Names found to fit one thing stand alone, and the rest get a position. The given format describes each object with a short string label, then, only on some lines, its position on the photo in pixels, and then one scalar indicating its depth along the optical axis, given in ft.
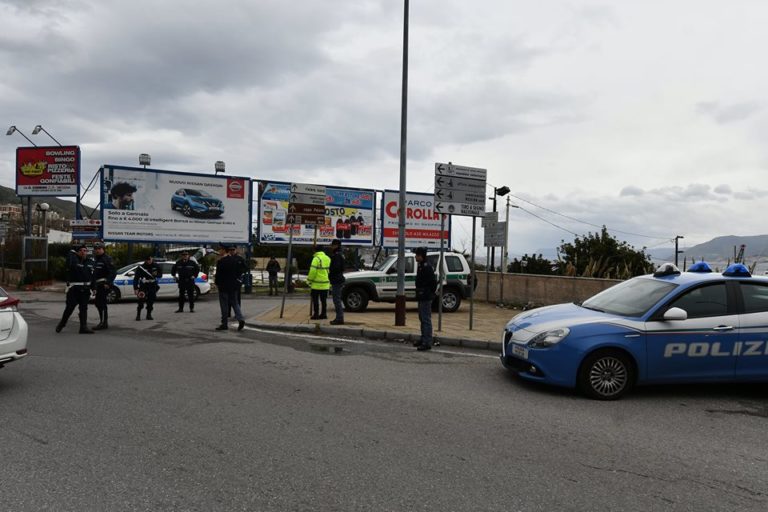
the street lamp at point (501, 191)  99.09
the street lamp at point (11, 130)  77.77
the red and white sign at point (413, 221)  86.22
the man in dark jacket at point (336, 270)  41.09
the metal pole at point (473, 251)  36.64
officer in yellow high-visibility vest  42.14
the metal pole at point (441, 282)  34.33
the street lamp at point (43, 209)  97.86
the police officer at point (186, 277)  50.75
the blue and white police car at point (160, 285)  61.21
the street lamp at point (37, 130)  76.33
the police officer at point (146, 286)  44.65
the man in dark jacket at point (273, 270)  78.48
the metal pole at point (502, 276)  59.88
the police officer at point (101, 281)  37.88
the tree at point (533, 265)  71.72
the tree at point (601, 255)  65.61
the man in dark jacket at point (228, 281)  37.73
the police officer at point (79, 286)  35.70
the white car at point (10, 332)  20.31
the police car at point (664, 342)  20.79
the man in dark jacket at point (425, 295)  30.86
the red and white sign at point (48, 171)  81.97
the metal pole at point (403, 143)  40.27
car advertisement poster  72.49
